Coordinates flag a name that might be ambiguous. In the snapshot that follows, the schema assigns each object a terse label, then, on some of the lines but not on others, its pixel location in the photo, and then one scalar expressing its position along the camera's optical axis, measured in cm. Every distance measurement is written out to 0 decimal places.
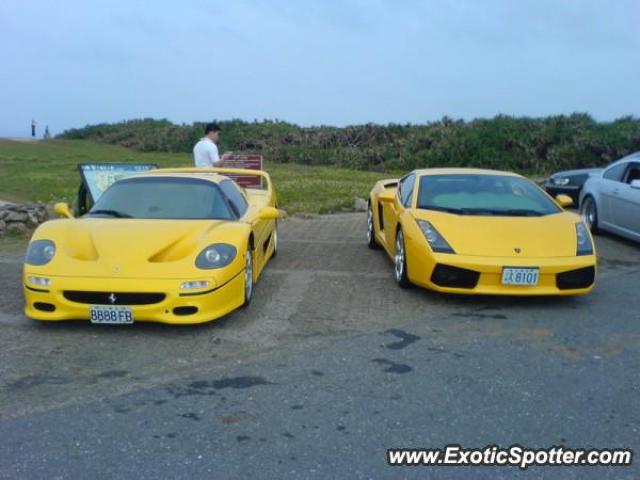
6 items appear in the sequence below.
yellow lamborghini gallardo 580
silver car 912
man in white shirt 948
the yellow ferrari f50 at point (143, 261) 488
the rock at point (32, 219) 951
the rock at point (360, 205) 1305
